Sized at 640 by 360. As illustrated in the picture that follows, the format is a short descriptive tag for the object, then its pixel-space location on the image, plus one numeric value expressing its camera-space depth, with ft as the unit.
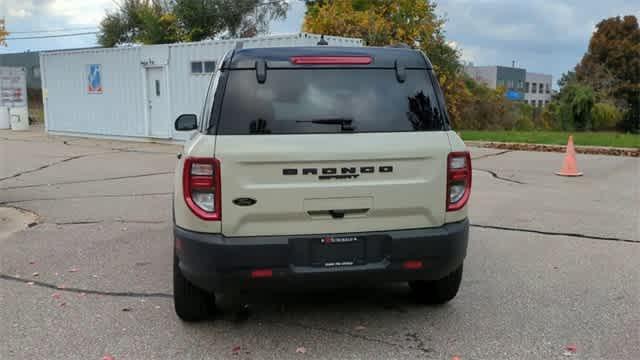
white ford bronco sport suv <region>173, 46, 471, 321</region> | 11.90
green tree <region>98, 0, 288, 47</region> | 112.16
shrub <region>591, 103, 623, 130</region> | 91.04
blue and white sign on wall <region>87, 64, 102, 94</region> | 65.57
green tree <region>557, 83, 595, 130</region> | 88.94
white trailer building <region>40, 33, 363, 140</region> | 56.80
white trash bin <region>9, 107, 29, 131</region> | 78.64
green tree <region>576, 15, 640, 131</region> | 128.06
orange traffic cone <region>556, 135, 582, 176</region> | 37.91
